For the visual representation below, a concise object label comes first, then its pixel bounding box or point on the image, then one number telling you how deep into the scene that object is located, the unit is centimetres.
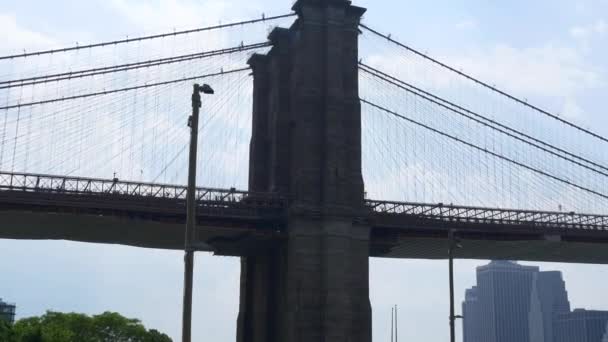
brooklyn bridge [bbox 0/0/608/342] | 7756
